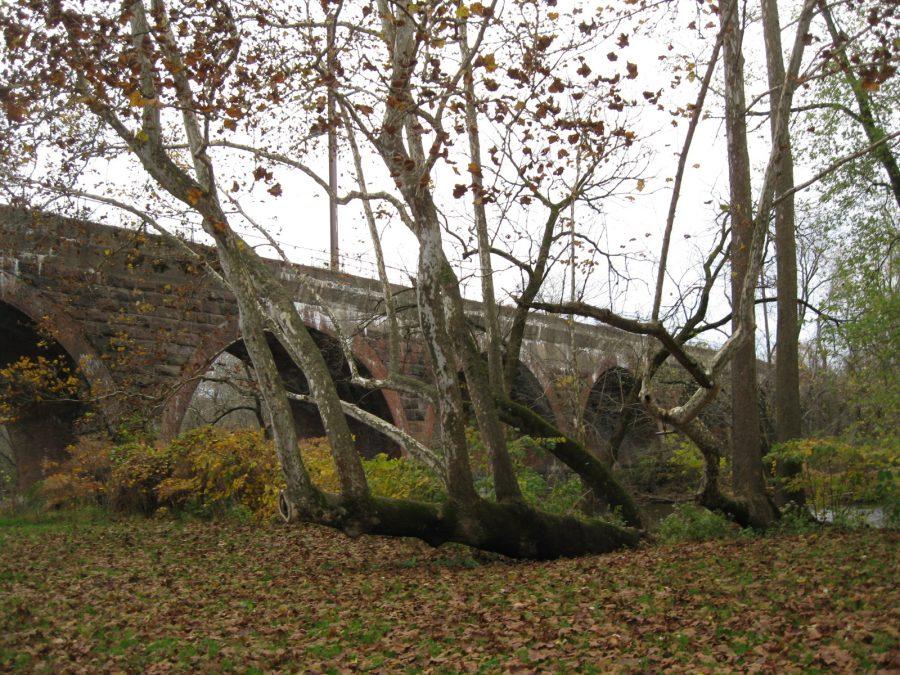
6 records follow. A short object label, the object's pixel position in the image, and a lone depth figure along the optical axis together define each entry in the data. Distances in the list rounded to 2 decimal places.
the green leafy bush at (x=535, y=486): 9.98
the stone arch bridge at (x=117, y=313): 11.55
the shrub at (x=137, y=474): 11.29
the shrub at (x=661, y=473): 16.98
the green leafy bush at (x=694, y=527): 9.09
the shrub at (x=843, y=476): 8.70
